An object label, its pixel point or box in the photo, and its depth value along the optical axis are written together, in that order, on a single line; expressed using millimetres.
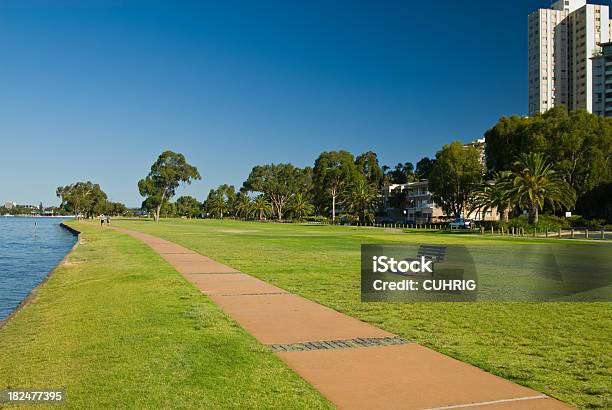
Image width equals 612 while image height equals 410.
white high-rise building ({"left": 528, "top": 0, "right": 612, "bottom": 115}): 157288
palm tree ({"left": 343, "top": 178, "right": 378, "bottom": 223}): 98375
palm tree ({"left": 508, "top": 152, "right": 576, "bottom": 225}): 54625
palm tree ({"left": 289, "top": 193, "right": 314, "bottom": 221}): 121875
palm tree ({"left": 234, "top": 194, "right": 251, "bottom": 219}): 155025
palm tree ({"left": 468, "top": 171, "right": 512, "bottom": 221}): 57375
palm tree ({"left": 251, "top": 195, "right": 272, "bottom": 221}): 144262
